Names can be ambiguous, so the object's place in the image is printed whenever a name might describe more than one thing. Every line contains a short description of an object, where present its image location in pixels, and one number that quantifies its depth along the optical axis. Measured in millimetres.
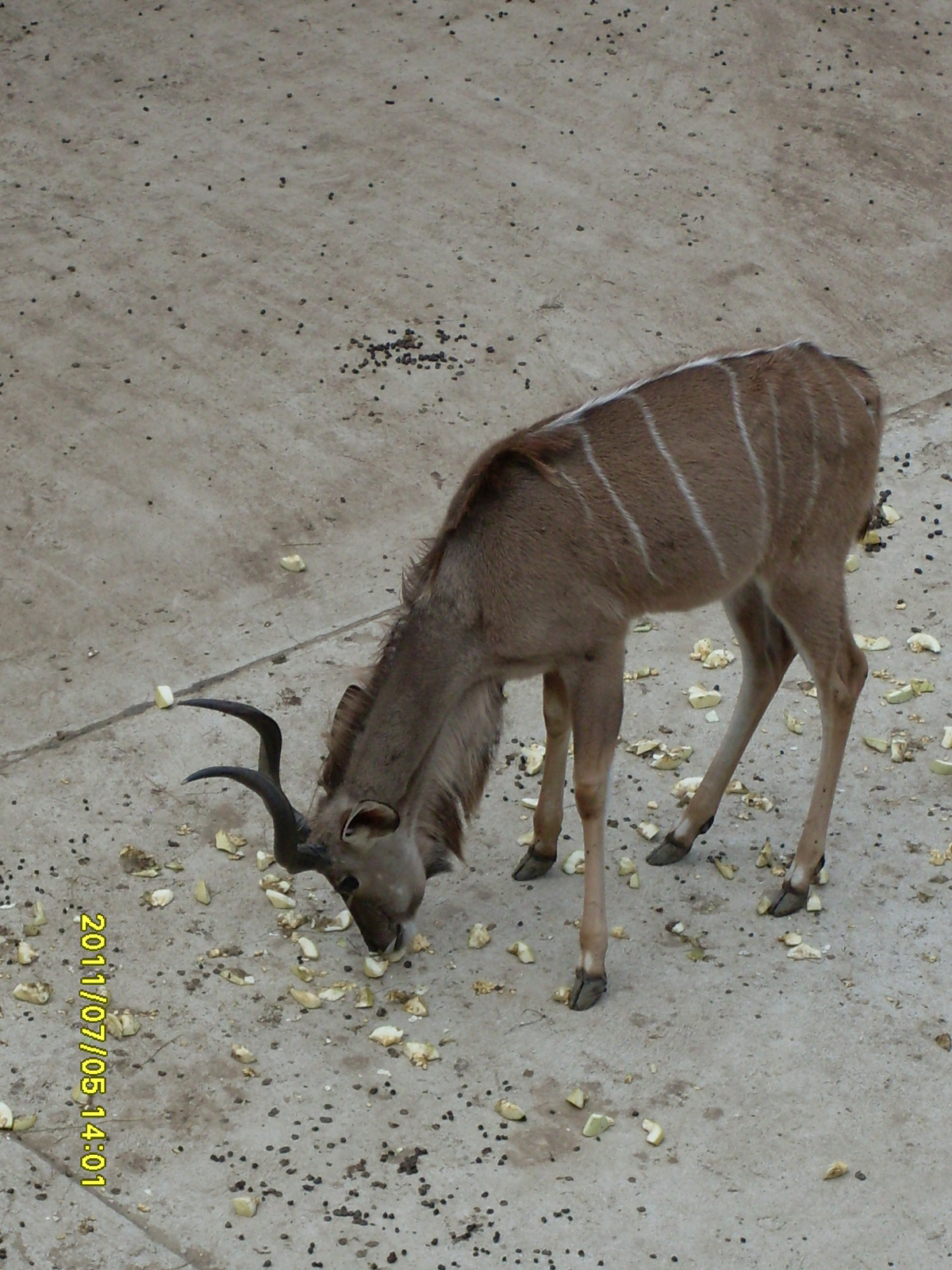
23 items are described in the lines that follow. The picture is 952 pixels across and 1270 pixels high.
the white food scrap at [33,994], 10789
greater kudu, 10844
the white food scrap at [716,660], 14562
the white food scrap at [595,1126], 9820
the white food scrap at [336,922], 11805
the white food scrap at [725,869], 12305
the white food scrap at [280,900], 11883
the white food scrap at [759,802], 13055
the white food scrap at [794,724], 13844
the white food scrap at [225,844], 12391
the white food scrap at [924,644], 14648
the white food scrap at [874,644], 14750
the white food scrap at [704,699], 14031
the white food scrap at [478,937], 11648
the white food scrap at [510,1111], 9977
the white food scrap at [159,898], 11859
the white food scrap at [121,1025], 10641
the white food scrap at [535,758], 13477
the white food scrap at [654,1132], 9789
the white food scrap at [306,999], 10969
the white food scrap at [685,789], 13117
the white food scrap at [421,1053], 10500
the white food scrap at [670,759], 13422
